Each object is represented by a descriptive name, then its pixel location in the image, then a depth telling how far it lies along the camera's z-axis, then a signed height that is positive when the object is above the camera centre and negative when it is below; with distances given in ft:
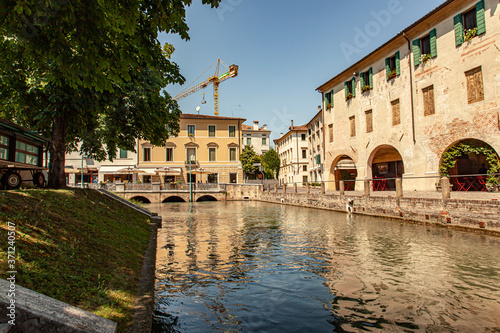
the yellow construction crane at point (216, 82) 259.97 +92.62
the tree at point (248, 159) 193.06 +15.73
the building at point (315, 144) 123.85 +17.68
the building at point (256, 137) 250.25 +39.28
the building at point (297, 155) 187.39 +17.71
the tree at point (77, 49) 15.55 +8.79
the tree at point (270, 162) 211.20 +14.65
